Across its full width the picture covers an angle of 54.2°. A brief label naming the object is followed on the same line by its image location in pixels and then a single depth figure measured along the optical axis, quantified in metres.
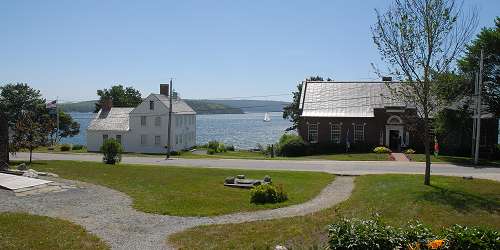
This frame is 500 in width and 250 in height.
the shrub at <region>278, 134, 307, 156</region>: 47.84
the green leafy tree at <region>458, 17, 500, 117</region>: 42.77
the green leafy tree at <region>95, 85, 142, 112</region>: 97.03
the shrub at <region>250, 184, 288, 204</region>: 18.92
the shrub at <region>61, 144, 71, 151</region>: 59.51
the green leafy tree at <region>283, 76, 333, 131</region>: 75.62
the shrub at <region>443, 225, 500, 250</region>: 9.54
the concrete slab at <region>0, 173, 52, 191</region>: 19.86
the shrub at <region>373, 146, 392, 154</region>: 45.55
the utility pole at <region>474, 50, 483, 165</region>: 35.09
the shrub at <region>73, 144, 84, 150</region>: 64.64
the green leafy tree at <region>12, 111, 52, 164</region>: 33.06
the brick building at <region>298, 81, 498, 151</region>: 48.28
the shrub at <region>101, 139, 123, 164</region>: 33.84
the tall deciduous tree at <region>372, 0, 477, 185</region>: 18.92
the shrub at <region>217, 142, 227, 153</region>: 59.92
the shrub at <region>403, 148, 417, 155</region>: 44.77
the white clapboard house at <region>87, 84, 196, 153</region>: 61.72
